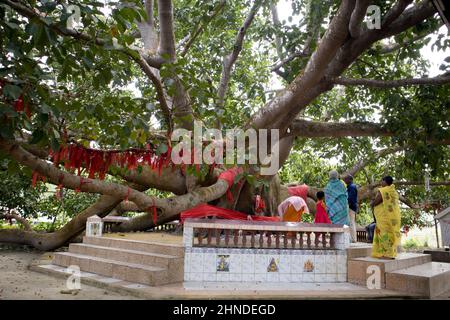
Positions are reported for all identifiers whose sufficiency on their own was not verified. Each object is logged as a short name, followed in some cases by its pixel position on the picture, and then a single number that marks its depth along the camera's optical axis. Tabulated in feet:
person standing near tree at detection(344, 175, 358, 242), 26.16
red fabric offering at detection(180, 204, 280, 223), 26.43
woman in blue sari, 23.56
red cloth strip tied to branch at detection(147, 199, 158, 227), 22.94
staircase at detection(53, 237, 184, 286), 17.87
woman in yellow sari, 19.74
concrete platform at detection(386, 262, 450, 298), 16.90
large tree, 11.28
